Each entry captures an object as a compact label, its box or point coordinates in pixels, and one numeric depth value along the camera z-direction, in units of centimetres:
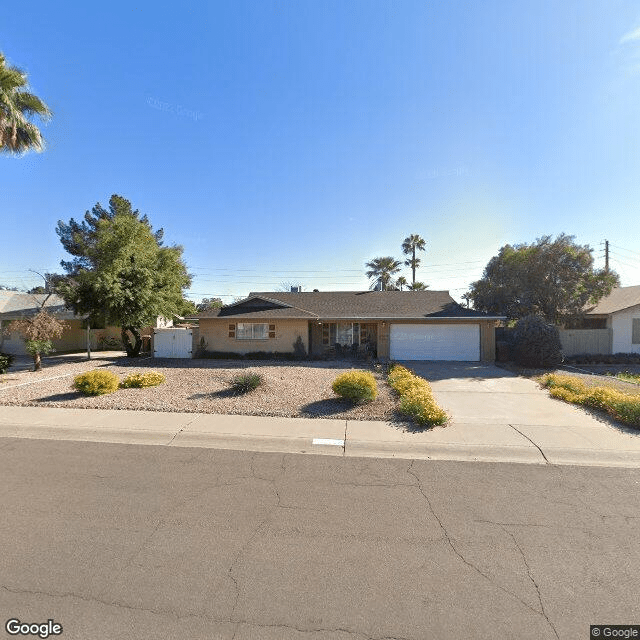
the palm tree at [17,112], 1338
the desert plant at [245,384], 1006
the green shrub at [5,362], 1468
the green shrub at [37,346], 1494
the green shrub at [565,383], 1034
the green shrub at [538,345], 1608
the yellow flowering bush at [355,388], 893
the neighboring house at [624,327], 1952
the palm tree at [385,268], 3822
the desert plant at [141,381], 1087
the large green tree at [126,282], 1786
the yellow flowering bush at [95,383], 963
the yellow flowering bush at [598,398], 737
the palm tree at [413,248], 3856
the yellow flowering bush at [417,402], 743
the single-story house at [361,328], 1820
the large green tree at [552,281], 1942
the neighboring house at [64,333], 2334
